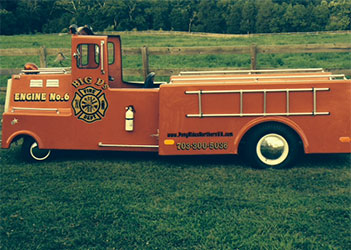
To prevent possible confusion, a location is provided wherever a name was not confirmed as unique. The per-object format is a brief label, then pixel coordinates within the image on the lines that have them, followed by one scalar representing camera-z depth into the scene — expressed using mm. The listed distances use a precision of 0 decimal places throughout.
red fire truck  5629
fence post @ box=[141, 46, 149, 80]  10054
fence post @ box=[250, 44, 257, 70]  9898
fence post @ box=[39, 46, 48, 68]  10414
